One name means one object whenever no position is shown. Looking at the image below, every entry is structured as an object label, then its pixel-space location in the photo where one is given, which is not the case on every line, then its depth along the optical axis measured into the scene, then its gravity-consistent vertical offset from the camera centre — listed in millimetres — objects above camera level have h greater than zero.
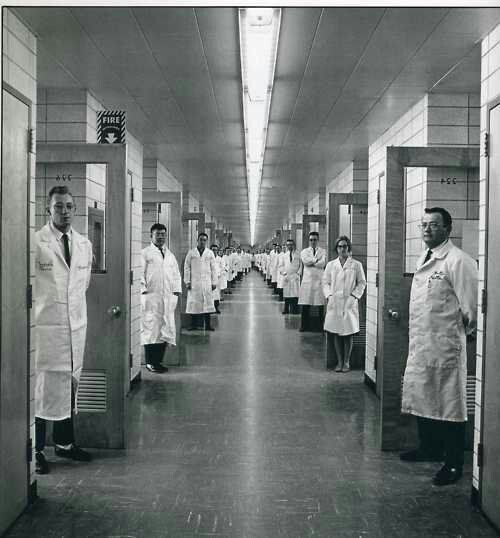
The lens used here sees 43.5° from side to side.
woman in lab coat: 7258 -377
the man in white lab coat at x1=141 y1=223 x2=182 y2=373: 6992 -382
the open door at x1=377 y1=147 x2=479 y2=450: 4219 -106
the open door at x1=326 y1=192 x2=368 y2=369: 7648 +127
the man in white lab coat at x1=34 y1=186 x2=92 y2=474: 3814 -360
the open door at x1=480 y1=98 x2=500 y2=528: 3162 -467
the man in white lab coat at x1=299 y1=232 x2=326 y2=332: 10977 -267
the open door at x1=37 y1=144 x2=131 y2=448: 4074 -392
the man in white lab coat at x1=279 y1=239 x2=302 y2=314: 13570 -381
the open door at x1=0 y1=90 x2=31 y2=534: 2975 -287
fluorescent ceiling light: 3896 +1483
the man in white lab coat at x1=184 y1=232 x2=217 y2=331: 10547 -348
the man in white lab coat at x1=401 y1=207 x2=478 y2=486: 3766 -475
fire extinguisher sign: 4633 +976
